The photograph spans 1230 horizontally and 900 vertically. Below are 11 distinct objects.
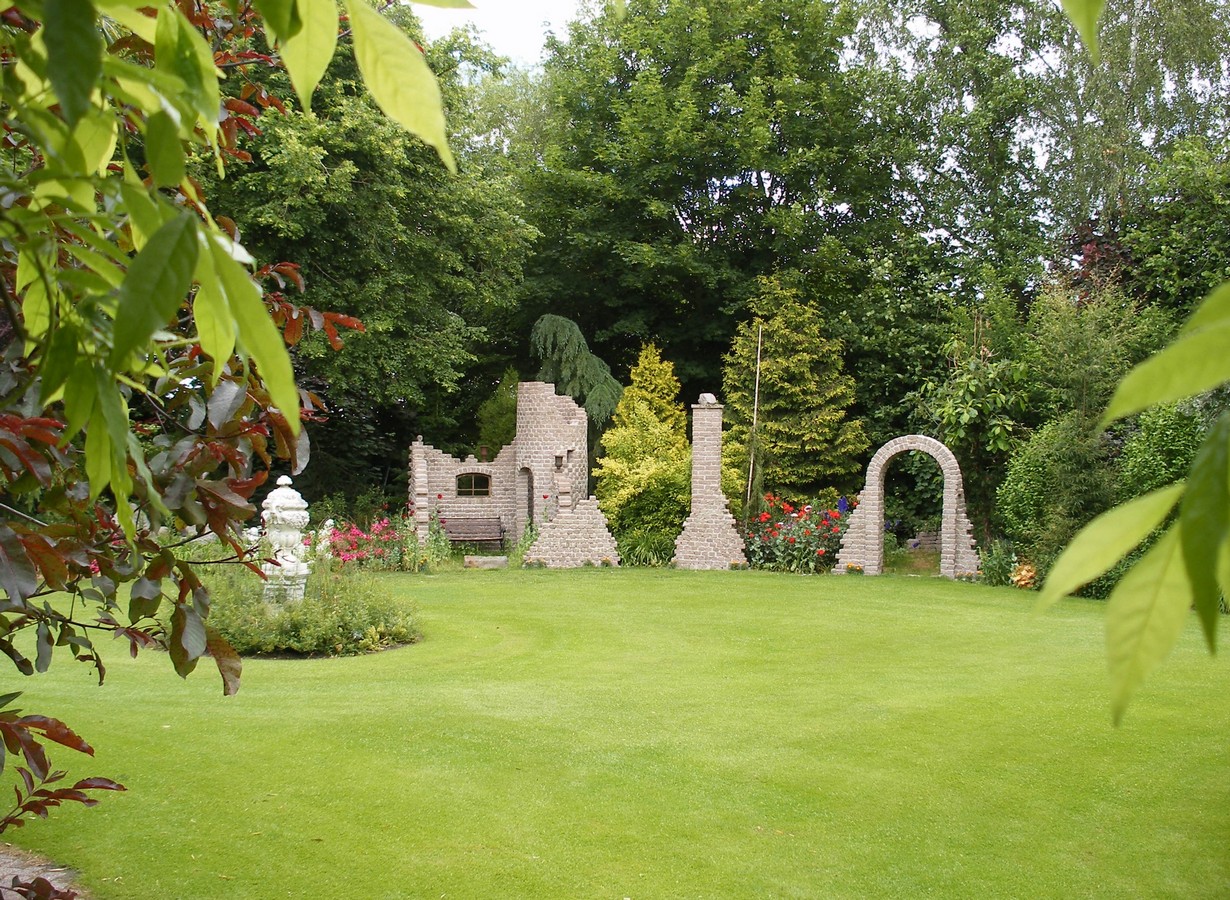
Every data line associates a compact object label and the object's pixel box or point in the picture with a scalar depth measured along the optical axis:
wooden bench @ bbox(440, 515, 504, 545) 15.79
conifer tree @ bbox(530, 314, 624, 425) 16.48
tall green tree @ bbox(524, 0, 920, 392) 17.06
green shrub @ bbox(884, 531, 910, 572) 13.66
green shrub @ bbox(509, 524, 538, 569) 13.50
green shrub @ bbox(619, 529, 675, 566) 13.69
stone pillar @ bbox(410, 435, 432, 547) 14.00
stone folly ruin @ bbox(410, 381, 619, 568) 13.42
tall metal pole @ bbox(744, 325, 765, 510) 14.83
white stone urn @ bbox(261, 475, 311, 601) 8.08
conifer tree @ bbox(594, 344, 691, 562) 14.16
